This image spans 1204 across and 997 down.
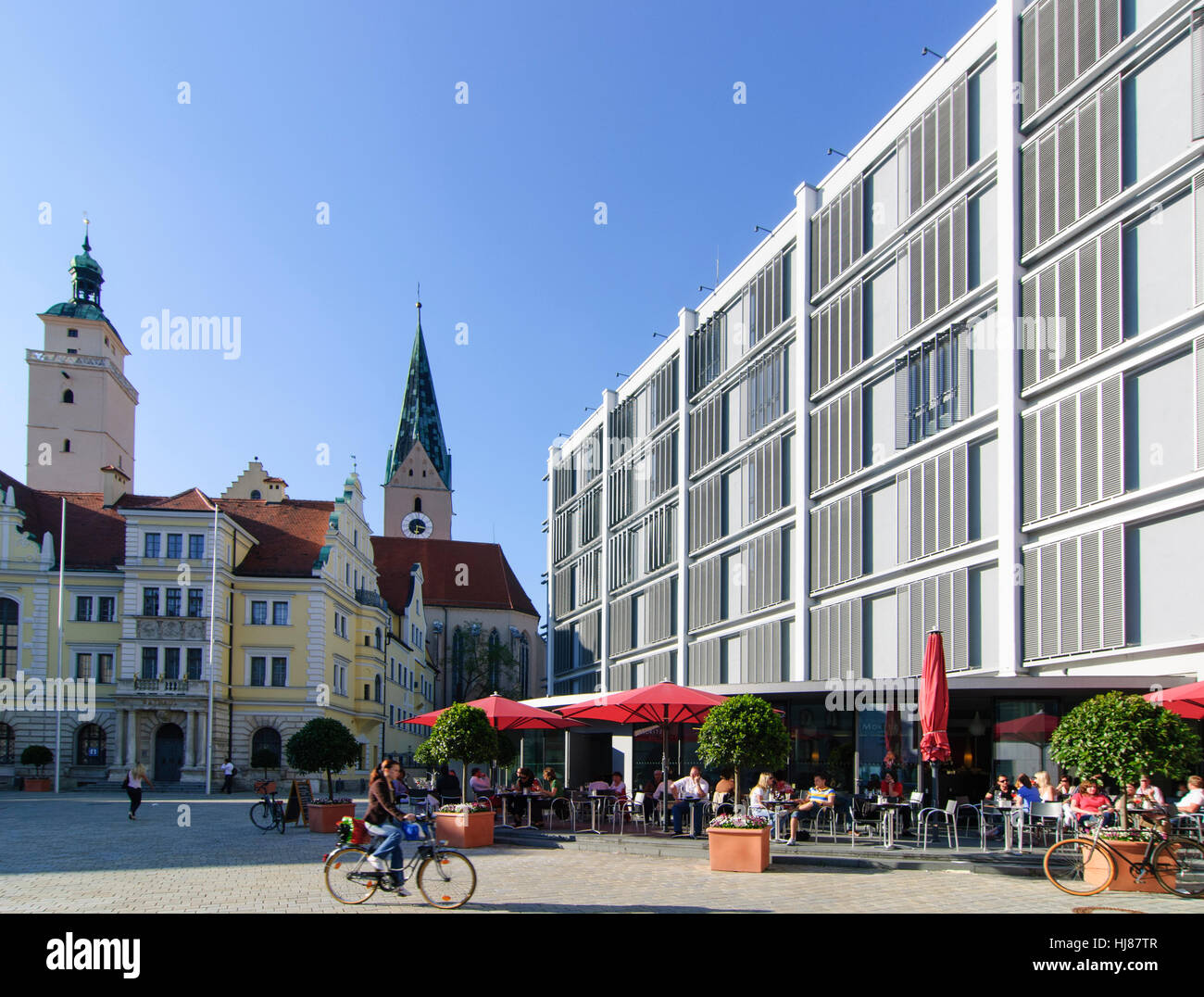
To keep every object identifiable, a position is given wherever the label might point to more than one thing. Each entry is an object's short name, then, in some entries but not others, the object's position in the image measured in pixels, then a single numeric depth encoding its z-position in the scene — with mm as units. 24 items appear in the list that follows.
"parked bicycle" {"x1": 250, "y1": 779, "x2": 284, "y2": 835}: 27547
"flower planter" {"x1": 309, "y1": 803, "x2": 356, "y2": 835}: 27609
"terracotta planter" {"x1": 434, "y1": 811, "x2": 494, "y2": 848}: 23391
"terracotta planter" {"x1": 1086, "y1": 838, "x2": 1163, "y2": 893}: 15359
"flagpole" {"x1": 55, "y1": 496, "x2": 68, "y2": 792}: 52688
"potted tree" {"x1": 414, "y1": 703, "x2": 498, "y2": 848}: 25328
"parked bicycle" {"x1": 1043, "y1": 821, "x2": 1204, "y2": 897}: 15250
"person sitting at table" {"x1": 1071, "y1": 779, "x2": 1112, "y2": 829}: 19516
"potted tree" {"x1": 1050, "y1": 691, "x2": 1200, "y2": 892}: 16734
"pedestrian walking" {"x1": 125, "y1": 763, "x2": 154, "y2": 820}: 32875
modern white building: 26875
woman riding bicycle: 14055
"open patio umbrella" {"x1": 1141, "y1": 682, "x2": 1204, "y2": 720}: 21011
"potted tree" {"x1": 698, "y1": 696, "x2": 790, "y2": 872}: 21969
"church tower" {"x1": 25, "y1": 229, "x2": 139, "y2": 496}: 82688
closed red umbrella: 22438
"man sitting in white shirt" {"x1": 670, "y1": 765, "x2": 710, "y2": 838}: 23531
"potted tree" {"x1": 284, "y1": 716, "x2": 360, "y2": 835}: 30406
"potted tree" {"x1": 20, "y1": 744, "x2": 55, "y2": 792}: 54656
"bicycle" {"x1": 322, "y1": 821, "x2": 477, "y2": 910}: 13891
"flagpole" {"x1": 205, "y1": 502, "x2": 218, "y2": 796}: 52731
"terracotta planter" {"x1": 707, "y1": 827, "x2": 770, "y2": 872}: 18984
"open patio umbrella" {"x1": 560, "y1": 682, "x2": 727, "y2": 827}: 24328
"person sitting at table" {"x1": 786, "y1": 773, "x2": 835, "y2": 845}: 21594
